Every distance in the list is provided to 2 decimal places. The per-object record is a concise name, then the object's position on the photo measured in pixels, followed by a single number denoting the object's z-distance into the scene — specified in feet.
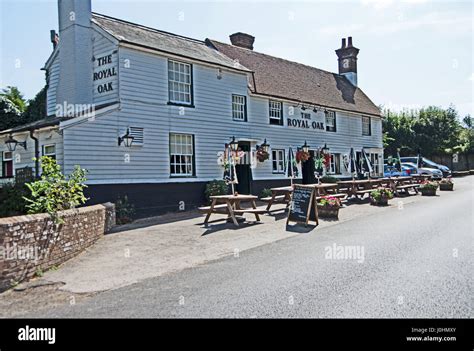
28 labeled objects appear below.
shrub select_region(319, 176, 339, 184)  77.39
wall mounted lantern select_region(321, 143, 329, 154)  82.95
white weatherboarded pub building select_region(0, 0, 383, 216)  47.11
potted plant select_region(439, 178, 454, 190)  80.48
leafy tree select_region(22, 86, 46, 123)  80.25
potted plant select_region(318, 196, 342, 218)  45.50
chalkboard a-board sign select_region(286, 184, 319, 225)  40.88
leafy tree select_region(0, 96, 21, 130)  76.33
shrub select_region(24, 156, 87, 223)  26.84
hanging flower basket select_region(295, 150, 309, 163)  72.02
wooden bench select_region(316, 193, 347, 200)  53.71
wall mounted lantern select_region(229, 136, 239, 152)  50.81
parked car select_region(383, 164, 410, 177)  99.55
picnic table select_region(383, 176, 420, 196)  70.79
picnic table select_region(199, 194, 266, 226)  40.99
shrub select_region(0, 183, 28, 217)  38.68
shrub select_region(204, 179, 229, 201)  57.11
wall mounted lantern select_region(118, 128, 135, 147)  48.29
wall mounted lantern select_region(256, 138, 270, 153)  67.62
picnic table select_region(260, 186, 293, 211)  49.52
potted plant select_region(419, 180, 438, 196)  71.30
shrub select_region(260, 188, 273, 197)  66.13
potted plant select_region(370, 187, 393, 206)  56.85
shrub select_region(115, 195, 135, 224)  45.82
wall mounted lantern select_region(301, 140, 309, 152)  76.58
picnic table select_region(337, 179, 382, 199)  61.26
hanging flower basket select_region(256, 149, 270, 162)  67.10
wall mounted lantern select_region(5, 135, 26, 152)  49.08
